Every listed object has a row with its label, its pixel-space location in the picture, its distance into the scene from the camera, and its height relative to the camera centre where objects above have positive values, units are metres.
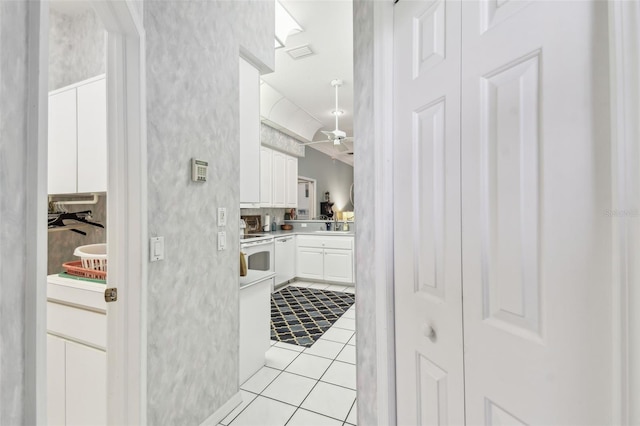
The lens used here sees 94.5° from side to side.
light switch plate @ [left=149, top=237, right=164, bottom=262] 1.40 -0.16
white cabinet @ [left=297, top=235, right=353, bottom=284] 4.87 -0.73
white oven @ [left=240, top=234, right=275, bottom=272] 4.09 -0.53
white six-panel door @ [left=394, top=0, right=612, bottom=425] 0.54 +0.00
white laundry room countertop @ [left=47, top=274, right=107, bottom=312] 1.46 -0.39
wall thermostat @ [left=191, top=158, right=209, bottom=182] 1.63 +0.25
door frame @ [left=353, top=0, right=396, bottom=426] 1.09 +0.02
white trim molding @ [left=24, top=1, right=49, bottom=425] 0.51 +0.00
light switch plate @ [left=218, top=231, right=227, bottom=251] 1.86 -0.16
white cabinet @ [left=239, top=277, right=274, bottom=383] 2.22 -0.88
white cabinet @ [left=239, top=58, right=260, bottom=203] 2.24 +0.65
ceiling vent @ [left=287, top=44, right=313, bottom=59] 3.51 +1.98
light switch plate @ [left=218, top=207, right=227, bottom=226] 1.85 -0.01
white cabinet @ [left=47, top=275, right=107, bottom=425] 1.44 -0.70
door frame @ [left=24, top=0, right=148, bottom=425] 1.31 -0.03
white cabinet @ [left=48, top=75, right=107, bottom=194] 1.61 +0.44
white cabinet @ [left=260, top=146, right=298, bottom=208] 5.11 +0.66
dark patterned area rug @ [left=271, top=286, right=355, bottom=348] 3.01 -1.22
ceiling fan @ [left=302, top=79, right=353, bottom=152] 4.44 +1.24
